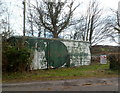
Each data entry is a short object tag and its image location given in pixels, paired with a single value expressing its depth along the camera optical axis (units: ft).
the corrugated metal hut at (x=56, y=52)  41.63
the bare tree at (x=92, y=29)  86.90
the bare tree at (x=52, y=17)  77.31
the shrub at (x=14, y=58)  35.05
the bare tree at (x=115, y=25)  68.54
